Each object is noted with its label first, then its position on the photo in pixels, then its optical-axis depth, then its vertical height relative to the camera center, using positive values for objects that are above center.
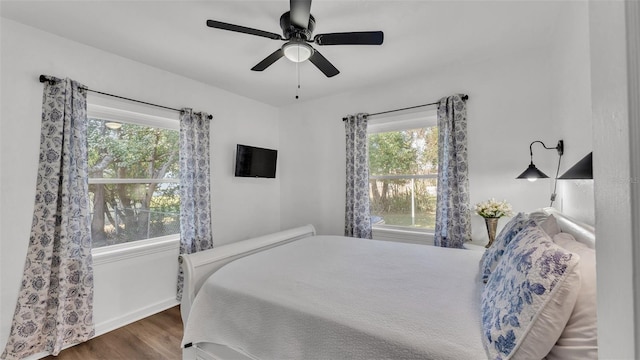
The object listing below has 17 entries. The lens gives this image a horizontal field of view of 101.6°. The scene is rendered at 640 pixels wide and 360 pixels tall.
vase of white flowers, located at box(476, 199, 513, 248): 2.41 -0.23
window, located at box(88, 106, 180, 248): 2.52 +0.10
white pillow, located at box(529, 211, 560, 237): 1.37 -0.19
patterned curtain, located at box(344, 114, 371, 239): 3.29 +0.08
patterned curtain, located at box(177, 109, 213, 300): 2.95 -0.03
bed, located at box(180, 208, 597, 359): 0.87 -0.56
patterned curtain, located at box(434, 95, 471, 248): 2.68 +0.11
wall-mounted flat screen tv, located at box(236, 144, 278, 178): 3.53 +0.35
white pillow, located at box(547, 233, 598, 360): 0.81 -0.45
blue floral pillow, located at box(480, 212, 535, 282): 1.50 -0.34
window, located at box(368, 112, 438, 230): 3.11 +0.21
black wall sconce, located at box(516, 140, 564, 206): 1.97 +0.12
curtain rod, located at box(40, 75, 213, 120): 2.09 +0.86
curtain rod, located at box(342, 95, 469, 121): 2.75 +0.95
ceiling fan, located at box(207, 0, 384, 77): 1.58 +1.00
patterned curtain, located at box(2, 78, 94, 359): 2.00 -0.48
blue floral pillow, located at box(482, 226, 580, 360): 0.85 -0.40
